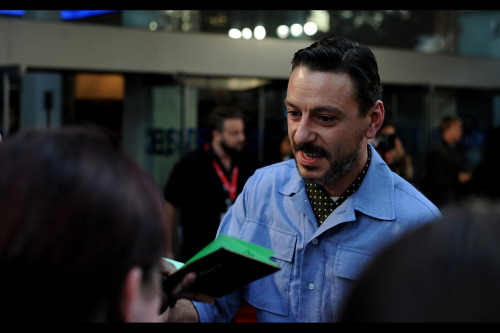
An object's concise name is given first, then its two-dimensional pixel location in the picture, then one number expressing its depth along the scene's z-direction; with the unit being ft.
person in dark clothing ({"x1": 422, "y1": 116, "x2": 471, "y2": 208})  27.76
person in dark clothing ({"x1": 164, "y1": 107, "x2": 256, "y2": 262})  17.66
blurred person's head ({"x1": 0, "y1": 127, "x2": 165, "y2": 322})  3.05
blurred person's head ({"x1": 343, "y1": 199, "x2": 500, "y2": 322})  2.63
